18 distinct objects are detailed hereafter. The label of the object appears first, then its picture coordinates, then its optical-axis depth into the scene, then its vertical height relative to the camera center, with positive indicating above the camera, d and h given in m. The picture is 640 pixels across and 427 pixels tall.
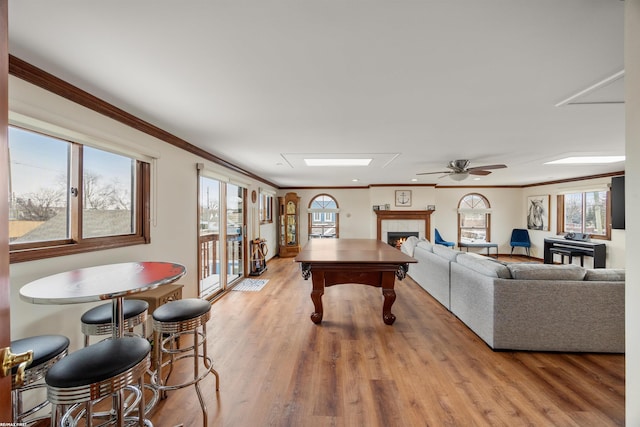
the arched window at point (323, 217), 8.21 -0.15
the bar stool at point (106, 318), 1.56 -0.67
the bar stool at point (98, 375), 0.98 -0.65
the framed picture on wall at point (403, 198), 7.61 +0.44
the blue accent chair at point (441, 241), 7.41 -0.83
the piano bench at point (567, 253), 5.97 -0.95
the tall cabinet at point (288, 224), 7.61 -0.35
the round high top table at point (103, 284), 1.13 -0.38
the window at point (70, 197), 1.60 +0.10
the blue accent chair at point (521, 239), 7.68 -0.77
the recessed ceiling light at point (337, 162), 4.25 +0.87
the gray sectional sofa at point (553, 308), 2.32 -0.87
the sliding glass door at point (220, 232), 4.11 -0.36
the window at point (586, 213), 5.82 +0.02
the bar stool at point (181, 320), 1.58 -0.69
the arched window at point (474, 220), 8.07 -0.21
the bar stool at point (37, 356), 1.18 -0.70
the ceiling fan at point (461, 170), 4.19 +0.72
